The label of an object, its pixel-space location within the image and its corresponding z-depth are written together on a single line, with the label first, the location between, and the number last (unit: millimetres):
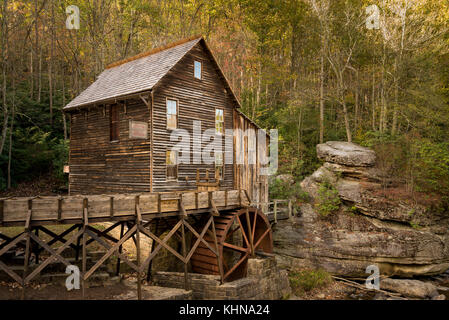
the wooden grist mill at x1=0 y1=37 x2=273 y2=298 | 10259
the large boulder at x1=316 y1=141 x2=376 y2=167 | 19438
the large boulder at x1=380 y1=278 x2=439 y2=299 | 14109
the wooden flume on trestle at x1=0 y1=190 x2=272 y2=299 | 7828
